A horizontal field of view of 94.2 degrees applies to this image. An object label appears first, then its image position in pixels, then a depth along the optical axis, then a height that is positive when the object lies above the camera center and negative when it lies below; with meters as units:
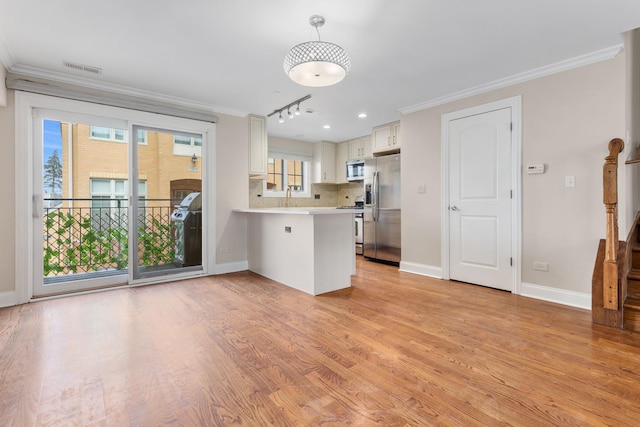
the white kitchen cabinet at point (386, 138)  5.02 +1.28
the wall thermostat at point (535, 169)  3.14 +0.45
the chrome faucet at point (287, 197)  5.78 +0.30
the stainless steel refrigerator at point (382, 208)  4.86 +0.06
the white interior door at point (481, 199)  3.42 +0.15
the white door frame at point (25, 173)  3.04 +0.41
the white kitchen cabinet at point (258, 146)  4.72 +1.06
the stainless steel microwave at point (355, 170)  6.04 +0.86
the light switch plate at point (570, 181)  2.95 +0.30
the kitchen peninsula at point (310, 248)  3.34 -0.44
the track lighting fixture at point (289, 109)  4.06 +1.53
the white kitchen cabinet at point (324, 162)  6.50 +1.09
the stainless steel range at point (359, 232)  5.82 -0.40
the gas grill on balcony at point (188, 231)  4.25 -0.27
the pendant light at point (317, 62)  2.08 +1.07
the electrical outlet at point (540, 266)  3.13 -0.58
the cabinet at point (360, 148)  6.02 +1.32
